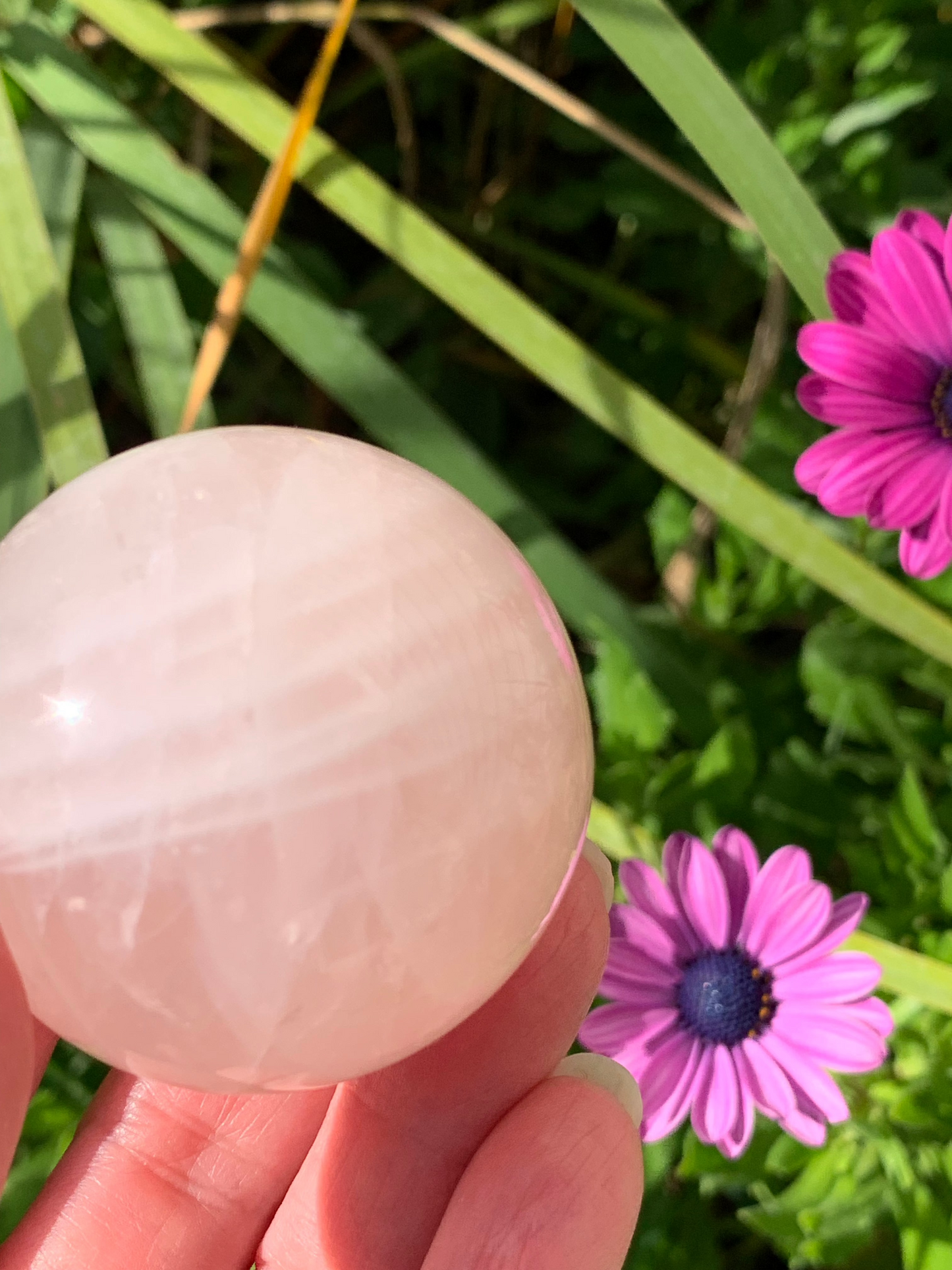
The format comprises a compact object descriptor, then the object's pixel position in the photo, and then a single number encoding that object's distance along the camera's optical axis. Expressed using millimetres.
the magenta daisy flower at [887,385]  185
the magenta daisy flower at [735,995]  190
